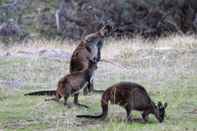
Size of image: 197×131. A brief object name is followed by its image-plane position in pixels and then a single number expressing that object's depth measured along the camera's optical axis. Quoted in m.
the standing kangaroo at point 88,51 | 22.09
